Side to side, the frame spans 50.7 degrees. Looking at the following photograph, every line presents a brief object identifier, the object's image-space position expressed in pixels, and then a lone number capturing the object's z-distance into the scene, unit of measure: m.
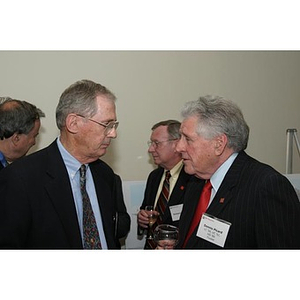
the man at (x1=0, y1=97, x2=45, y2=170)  2.34
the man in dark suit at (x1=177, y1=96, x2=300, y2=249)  1.40
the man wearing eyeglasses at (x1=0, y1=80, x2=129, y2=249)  1.45
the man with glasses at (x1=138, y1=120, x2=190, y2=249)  2.49
